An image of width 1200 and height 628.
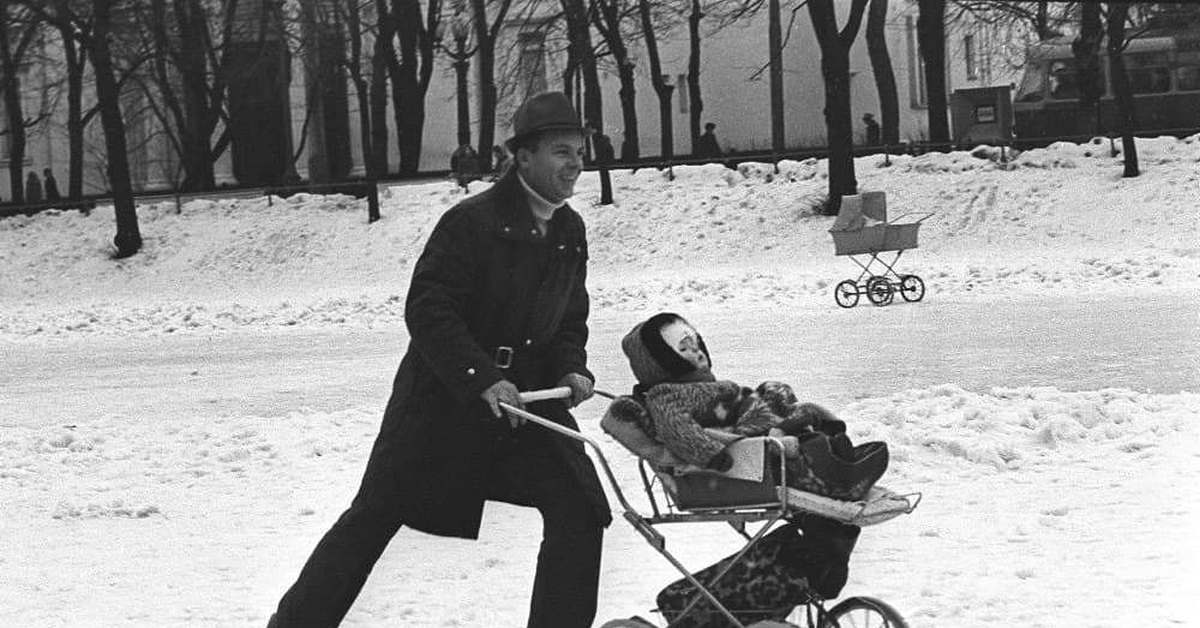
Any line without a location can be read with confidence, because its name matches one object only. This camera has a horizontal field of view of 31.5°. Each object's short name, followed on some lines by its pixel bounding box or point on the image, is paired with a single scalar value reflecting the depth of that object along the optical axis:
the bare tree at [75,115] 42.66
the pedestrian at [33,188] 47.91
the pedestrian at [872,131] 43.19
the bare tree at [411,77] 41.47
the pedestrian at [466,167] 37.56
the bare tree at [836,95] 32.69
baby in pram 4.97
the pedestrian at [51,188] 48.69
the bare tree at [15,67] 42.00
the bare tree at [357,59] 36.38
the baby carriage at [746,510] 4.94
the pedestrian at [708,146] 43.25
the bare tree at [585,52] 35.75
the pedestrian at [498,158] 38.74
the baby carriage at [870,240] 23.67
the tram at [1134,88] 40.31
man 5.45
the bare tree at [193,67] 41.59
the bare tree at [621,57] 37.84
